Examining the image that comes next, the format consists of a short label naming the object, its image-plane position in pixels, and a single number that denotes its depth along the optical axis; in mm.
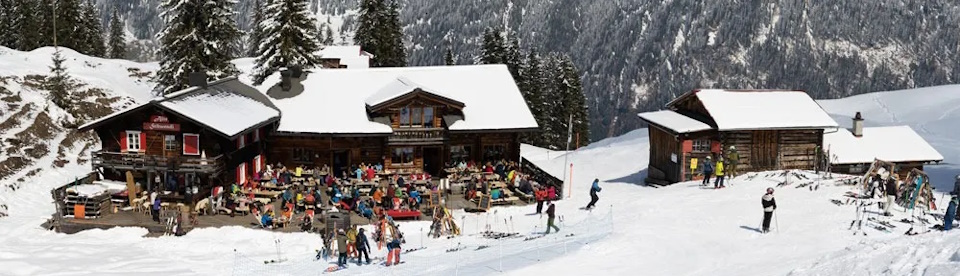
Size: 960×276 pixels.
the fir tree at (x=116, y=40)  94375
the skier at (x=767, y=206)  22484
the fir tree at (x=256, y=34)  66438
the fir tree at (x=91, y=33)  75500
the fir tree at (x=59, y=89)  44312
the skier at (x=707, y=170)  31484
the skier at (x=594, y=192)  28875
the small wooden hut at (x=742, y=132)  34625
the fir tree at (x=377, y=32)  65312
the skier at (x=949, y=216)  21188
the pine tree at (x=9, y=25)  74312
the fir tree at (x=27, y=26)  71062
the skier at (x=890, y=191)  23781
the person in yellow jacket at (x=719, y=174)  30641
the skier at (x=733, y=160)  33125
